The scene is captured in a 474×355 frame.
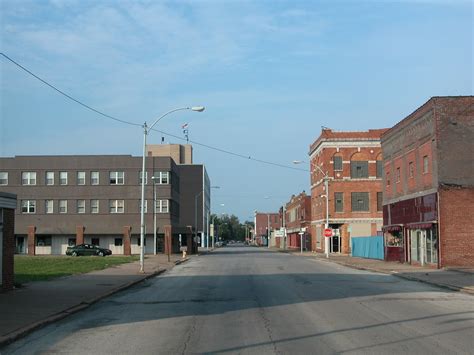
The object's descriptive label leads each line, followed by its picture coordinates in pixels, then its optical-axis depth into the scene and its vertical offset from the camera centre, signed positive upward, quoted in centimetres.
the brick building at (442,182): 3422 +215
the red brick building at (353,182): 7262 +450
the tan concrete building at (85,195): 7306 +324
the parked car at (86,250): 6344 -303
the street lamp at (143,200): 3275 +116
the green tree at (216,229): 18614 -278
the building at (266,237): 18748 -558
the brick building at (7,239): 1917 -56
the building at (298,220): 9238 -7
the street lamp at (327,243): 5682 -229
